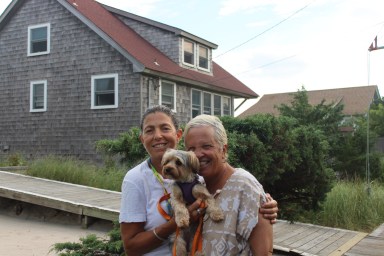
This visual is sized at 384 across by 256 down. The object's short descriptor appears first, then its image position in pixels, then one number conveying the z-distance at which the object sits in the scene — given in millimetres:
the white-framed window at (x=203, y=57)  20039
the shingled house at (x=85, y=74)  16688
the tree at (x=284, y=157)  6969
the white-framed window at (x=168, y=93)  17250
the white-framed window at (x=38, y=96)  18531
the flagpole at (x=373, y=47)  11406
